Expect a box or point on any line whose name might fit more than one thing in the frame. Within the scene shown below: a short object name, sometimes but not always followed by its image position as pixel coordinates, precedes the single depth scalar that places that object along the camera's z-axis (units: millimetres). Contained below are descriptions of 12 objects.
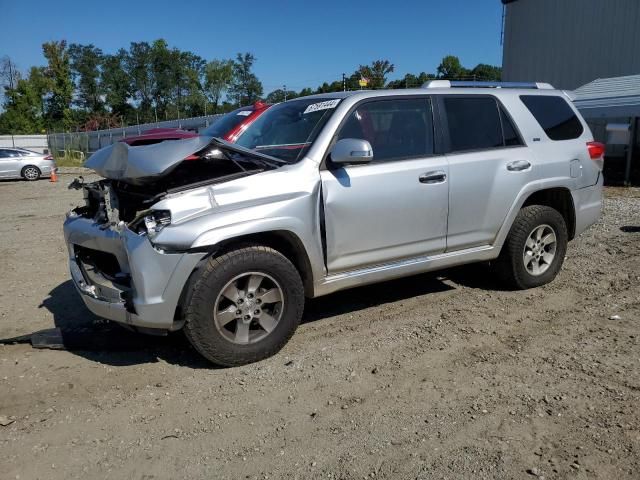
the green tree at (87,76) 84875
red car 8024
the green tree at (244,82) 82438
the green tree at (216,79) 83750
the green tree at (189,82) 84688
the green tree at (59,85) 71312
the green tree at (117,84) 85625
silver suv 3488
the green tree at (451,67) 84012
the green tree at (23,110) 67812
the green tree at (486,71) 83812
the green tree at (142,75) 87000
